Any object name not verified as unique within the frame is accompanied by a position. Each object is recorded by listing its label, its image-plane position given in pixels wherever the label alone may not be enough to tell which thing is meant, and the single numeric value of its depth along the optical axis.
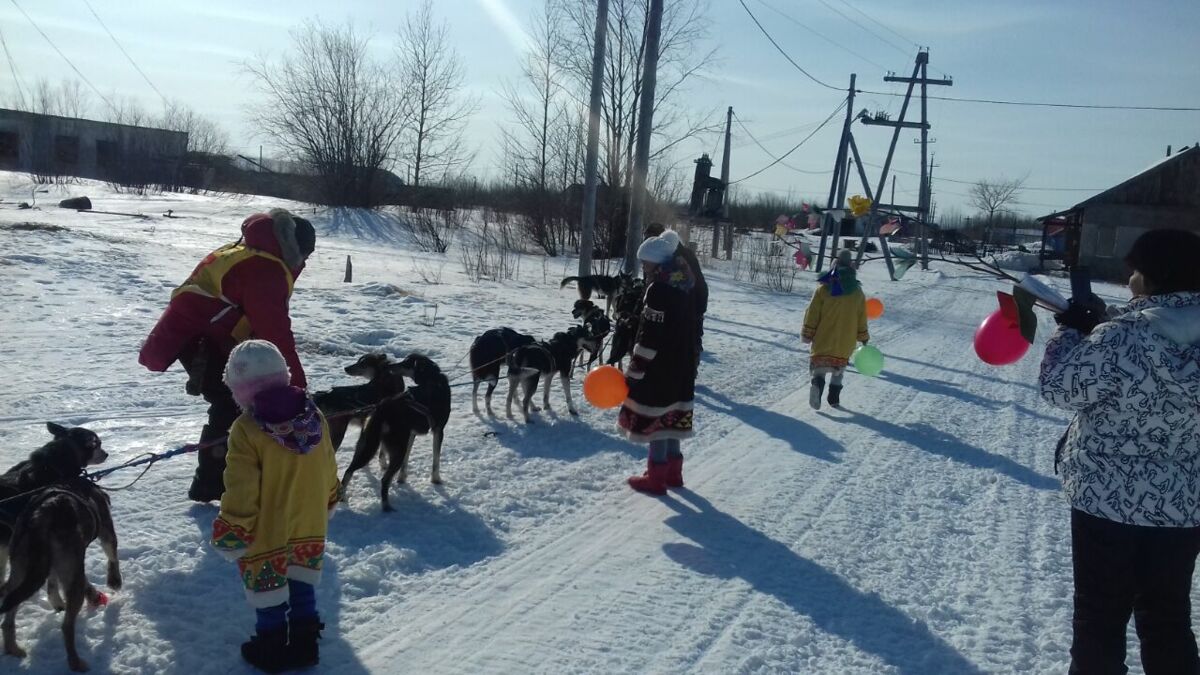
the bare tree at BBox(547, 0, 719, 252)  25.88
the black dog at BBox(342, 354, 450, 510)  5.84
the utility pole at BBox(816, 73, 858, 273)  29.59
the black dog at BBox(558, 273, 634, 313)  12.95
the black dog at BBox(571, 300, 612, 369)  9.63
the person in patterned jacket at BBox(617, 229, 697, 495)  6.15
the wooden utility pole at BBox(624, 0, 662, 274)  14.28
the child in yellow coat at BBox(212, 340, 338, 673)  3.46
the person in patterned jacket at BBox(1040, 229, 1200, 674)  3.16
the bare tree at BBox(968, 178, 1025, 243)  52.24
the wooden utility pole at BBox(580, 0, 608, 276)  14.78
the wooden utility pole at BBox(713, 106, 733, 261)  24.22
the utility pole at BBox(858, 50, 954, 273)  28.76
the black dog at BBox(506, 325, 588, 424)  8.34
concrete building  43.56
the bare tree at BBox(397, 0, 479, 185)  36.34
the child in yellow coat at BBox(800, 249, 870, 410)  9.42
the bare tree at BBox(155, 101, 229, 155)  53.97
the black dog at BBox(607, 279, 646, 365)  9.63
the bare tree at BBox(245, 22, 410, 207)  35.72
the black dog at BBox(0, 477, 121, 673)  3.49
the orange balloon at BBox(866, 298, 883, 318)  11.91
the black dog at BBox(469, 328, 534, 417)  8.30
